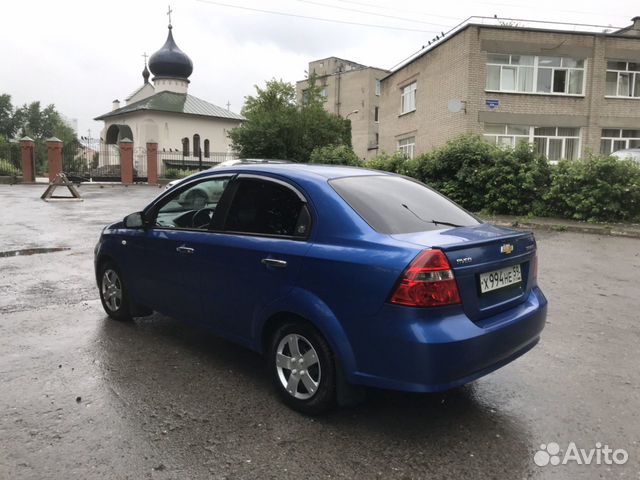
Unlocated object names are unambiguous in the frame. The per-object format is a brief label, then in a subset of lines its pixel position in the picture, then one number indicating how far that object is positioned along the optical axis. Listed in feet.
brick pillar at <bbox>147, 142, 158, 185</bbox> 126.11
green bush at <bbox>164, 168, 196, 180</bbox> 130.72
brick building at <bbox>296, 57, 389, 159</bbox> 177.17
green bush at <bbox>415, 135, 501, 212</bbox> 52.85
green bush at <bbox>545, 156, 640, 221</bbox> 45.47
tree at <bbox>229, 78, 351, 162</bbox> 111.96
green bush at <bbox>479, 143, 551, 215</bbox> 50.08
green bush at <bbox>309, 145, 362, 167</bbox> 73.36
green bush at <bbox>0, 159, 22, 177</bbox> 110.22
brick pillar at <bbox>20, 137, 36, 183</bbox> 108.47
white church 167.94
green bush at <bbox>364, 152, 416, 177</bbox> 59.49
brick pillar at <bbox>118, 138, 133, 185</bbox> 122.01
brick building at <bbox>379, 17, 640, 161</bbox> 84.89
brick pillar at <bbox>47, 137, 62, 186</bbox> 111.45
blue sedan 9.74
